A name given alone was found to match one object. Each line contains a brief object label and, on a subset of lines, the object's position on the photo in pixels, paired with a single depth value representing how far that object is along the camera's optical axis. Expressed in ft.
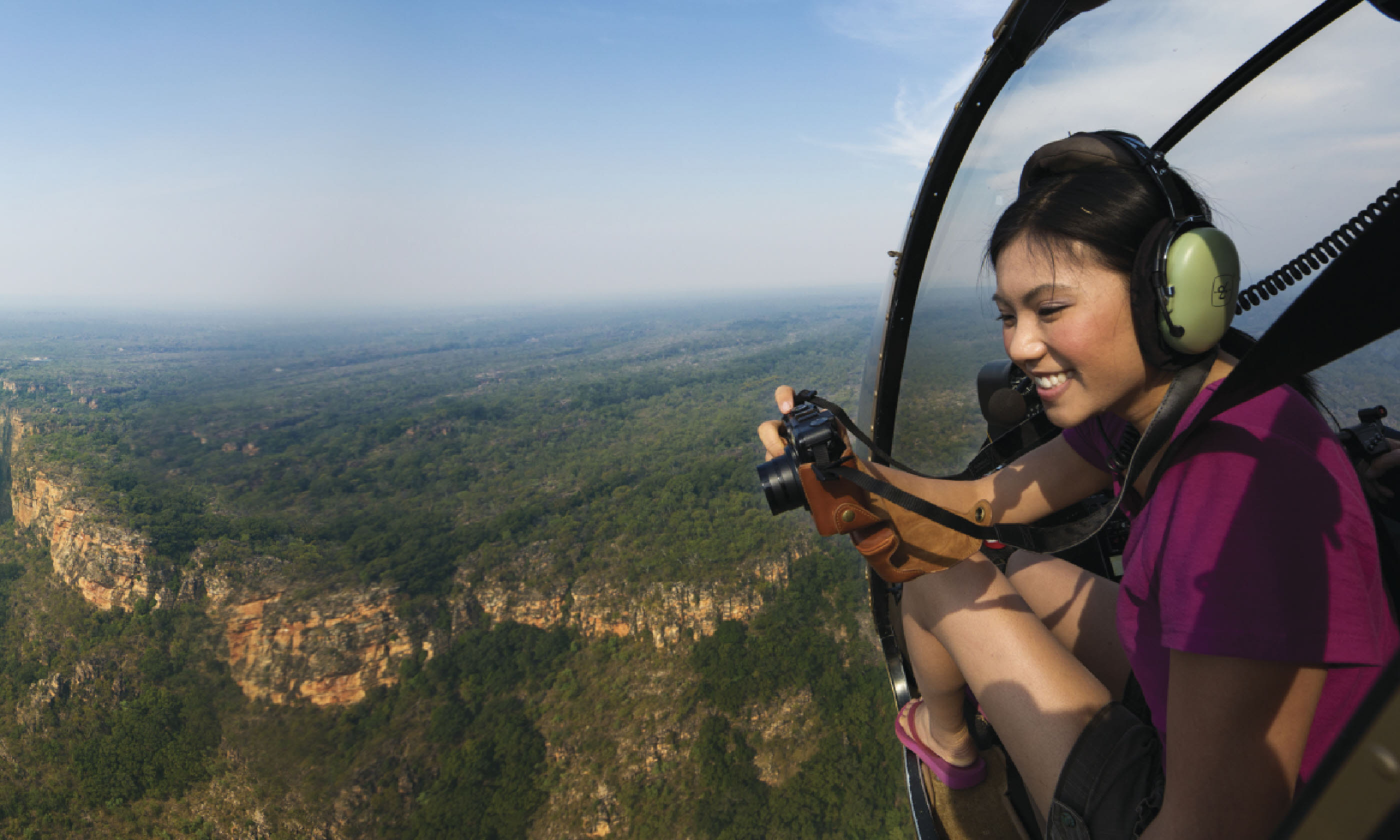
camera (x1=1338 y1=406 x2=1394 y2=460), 4.73
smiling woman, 2.43
